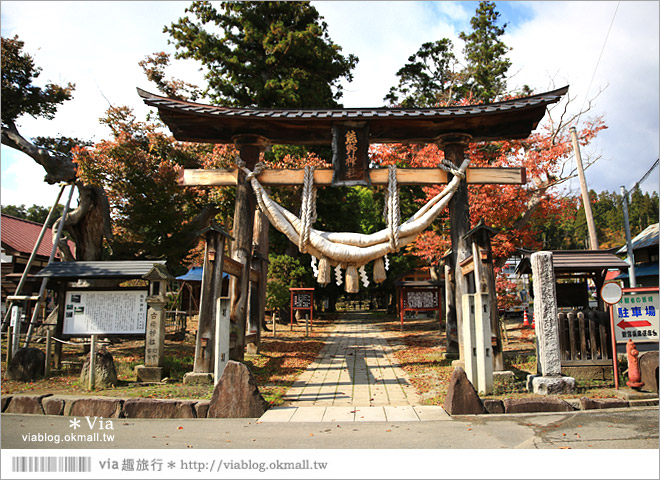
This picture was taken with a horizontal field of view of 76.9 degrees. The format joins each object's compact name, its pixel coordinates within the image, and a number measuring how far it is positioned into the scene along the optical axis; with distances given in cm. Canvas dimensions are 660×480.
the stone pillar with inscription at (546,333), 671
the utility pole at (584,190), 1496
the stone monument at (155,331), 805
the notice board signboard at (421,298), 1841
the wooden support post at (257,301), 1098
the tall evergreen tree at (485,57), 2248
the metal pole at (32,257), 1123
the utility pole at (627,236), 1639
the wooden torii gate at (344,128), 855
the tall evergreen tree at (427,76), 2423
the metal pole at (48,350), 823
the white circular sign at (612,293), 702
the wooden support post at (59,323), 867
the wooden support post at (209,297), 760
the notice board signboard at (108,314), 855
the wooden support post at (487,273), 730
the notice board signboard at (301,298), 1744
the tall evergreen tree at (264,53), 1694
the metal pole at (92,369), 735
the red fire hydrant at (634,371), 668
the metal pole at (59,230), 1259
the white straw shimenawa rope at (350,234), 800
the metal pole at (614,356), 695
